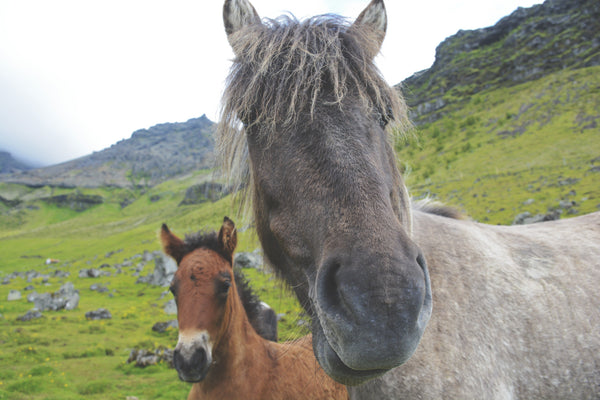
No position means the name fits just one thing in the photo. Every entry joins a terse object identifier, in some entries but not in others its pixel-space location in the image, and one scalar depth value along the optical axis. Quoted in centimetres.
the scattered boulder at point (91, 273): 3669
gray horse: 140
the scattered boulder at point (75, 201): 19092
